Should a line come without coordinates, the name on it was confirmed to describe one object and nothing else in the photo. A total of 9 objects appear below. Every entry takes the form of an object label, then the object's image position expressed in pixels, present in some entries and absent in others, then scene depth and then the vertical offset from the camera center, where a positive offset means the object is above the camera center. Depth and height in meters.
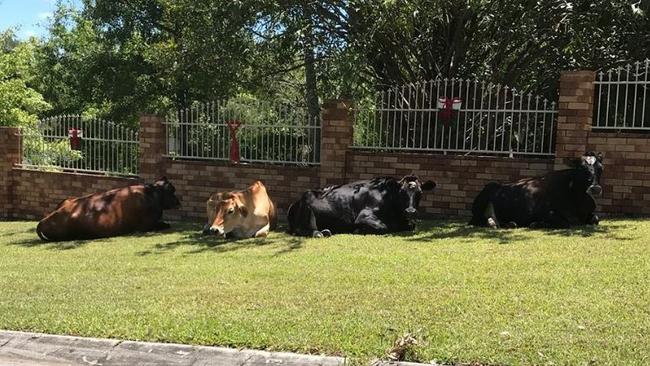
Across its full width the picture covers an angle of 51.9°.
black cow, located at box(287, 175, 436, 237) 10.16 -1.20
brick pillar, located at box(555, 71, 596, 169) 10.48 +0.41
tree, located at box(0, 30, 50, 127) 22.16 +1.05
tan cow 10.11 -1.33
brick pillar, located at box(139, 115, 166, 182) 13.45 -0.44
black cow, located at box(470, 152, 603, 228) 9.56 -0.89
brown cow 11.34 -1.56
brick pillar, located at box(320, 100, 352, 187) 11.97 -0.11
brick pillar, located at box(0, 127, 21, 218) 15.59 -0.97
